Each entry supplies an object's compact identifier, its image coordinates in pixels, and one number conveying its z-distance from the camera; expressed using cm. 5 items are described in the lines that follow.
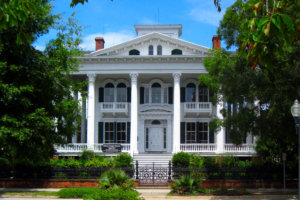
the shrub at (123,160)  2318
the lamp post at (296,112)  1141
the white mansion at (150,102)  2891
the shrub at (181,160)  2341
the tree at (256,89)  1334
